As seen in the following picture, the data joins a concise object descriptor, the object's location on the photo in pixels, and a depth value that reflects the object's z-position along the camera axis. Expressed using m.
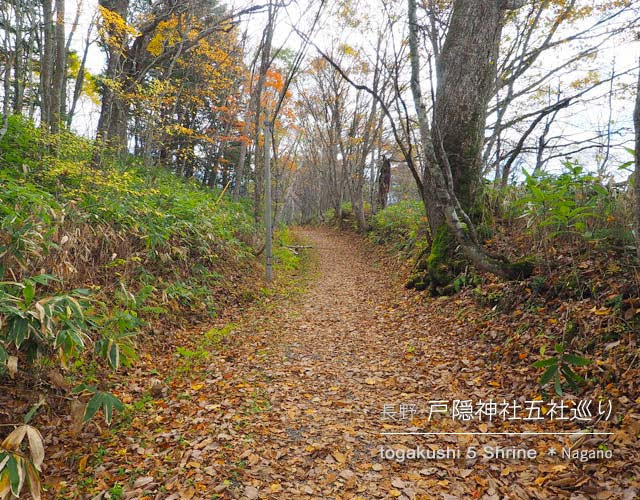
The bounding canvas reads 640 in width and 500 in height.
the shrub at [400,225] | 9.41
